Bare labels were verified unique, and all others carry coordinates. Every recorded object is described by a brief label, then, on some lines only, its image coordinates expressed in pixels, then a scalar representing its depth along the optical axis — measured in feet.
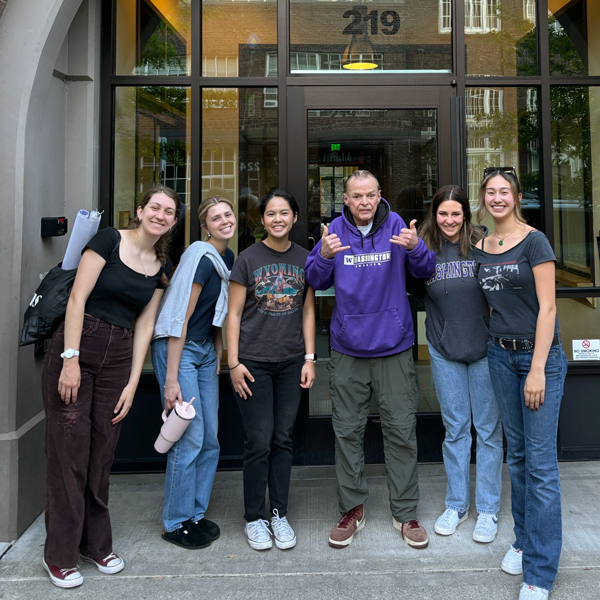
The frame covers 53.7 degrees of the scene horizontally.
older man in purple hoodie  11.47
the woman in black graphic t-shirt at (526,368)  9.63
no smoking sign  15.89
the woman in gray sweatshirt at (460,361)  11.77
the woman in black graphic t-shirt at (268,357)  11.57
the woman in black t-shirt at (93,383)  10.19
